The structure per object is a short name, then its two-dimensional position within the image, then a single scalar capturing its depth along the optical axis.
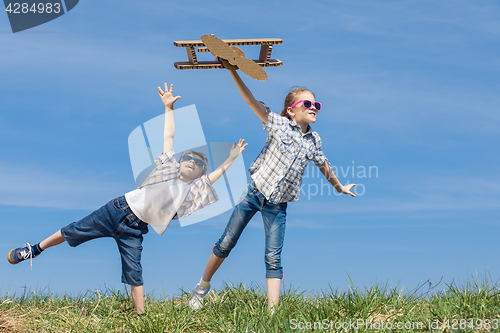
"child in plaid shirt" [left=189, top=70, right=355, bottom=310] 10.43
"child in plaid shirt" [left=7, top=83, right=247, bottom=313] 10.78
